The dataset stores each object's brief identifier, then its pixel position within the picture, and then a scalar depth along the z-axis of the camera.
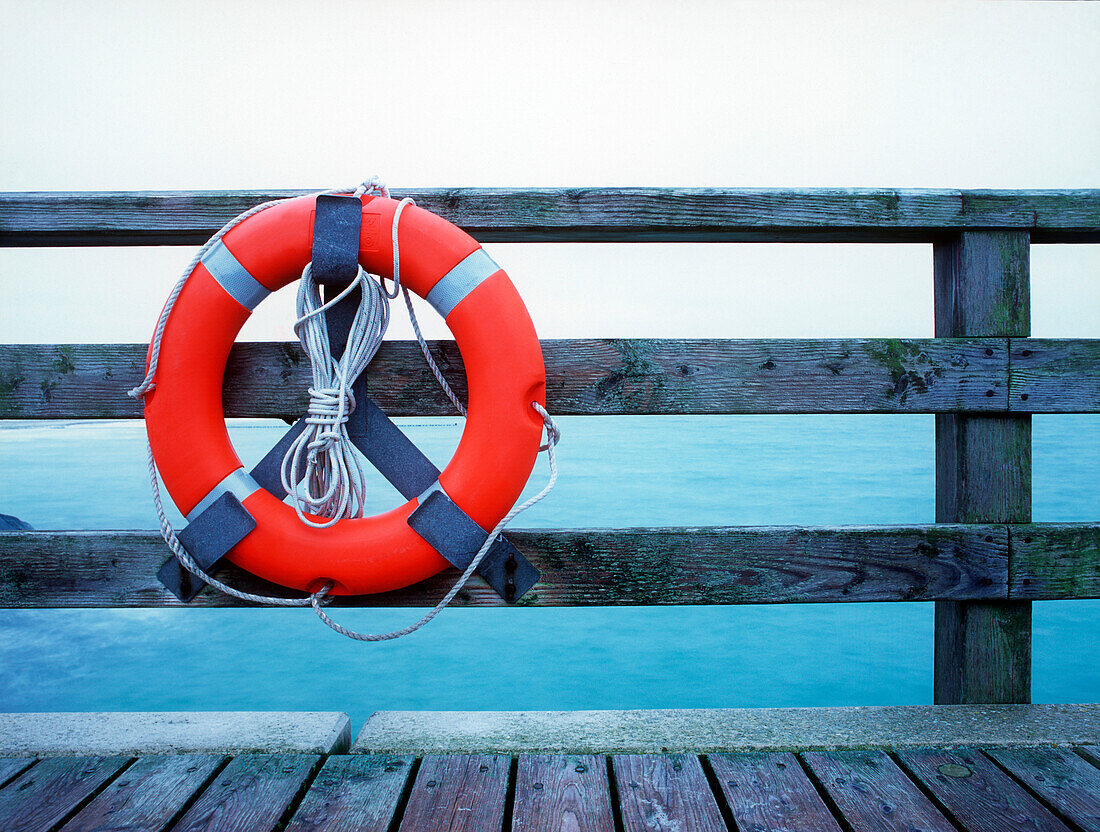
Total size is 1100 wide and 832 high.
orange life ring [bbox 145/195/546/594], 1.11
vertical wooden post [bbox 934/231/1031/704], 1.20
